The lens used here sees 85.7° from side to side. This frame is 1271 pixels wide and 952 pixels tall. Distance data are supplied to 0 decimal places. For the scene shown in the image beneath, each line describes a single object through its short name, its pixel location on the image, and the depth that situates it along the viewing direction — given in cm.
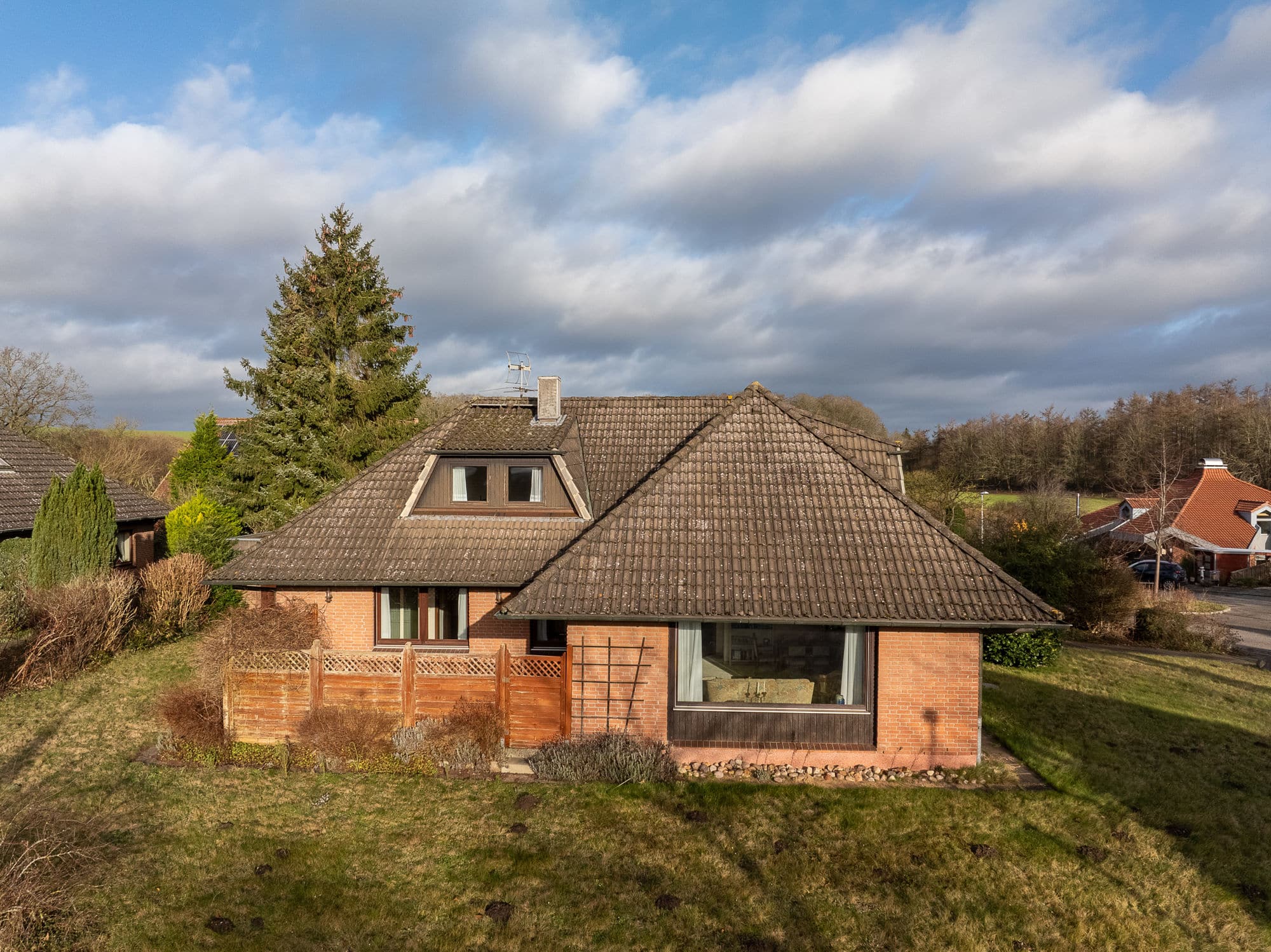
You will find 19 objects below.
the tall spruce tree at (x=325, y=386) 2580
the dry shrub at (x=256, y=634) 1216
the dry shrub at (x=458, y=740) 1030
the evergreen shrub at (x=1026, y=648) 1736
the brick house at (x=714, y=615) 1030
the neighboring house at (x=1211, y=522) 3903
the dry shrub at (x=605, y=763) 1007
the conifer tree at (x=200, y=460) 3600
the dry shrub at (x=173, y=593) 1903
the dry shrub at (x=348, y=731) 1040
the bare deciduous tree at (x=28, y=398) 3722
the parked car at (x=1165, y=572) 3669
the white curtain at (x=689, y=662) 1065
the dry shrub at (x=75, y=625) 1458
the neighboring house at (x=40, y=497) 2238
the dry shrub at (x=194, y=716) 1079
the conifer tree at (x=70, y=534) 1970
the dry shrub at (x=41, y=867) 614
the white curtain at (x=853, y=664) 1051
